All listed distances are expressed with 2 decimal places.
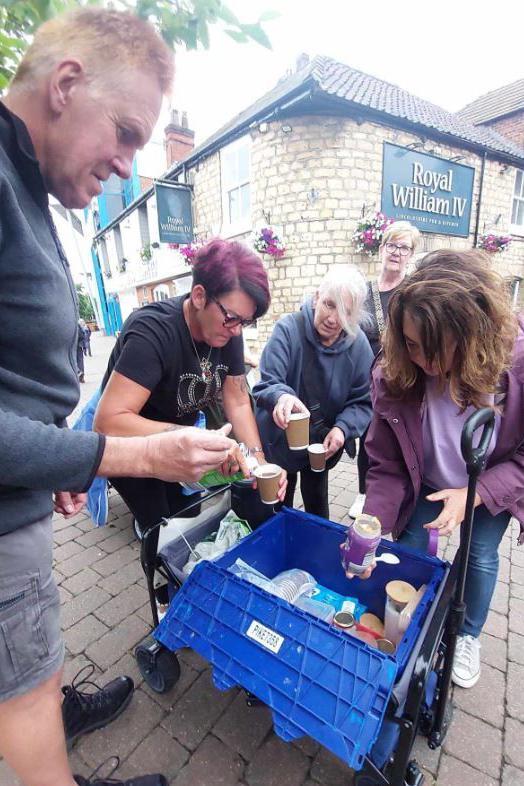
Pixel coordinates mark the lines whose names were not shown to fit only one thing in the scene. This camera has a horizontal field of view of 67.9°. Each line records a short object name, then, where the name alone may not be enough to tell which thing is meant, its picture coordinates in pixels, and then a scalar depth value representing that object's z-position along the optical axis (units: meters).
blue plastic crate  1.06
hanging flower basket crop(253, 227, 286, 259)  7.57
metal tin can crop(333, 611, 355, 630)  1.46
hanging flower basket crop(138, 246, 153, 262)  14.31
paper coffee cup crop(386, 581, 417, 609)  1.48
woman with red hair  1.56
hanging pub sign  9.94
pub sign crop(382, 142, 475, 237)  7.94
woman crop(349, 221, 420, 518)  2.89
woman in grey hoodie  2.28
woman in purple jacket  1.28
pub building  7.30
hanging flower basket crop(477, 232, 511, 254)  9.55
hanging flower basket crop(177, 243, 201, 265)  8.13
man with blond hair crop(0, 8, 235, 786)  0.84
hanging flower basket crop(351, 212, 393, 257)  7.30
